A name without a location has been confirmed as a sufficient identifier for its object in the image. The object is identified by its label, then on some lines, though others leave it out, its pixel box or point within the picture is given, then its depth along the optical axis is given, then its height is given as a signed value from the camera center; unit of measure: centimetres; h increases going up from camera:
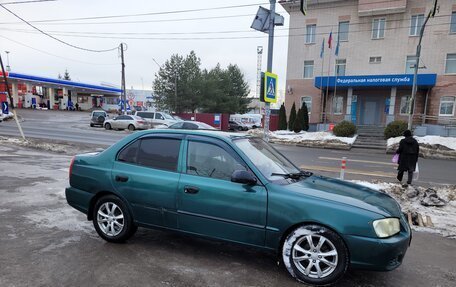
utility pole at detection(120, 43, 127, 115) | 4000 +523
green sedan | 344 -110
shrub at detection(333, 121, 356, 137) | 2544 -168
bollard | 901 -159
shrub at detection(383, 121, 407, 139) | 2388 -142
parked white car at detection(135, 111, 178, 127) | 3088 -164
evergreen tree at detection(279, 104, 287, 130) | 3225 -135
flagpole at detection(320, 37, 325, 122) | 3182 +127
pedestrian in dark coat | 930 -122
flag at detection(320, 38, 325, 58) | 3028 +504
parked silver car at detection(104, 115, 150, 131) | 3042 -210
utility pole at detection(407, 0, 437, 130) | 2014 +70
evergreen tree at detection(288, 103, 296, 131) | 3105 -118
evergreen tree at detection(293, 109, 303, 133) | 2998 -157
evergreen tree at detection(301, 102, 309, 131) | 3020 -112
